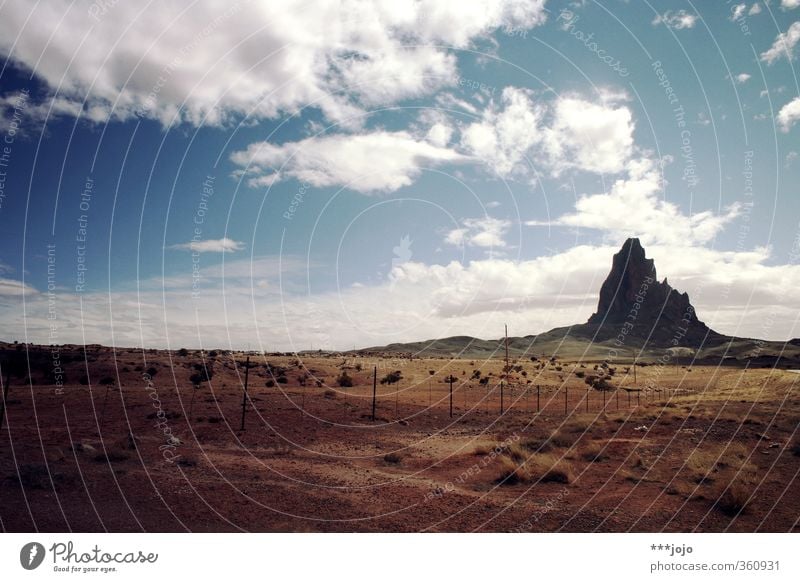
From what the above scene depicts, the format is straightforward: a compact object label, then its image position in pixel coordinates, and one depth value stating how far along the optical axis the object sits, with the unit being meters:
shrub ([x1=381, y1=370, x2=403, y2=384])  55.75
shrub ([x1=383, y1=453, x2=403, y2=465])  19.66
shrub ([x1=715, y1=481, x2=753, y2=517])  13.47
